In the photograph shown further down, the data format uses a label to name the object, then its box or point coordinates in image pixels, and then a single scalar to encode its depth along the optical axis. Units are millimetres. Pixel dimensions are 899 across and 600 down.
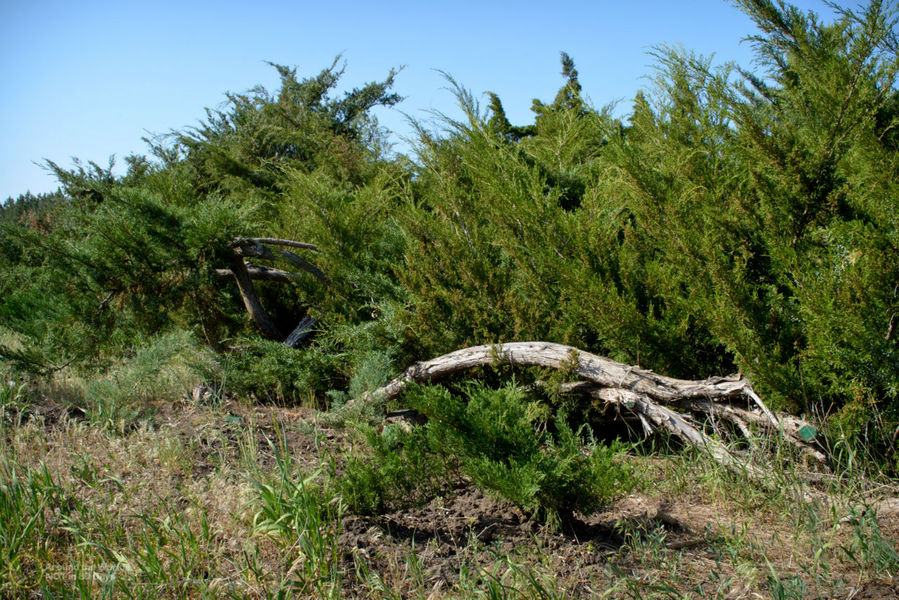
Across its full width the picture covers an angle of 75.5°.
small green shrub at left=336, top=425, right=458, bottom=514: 2492
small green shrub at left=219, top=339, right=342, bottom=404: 4383
